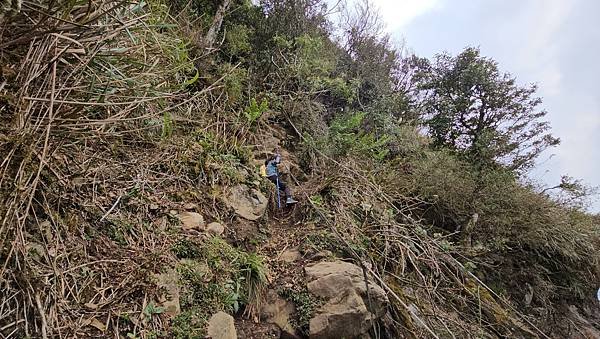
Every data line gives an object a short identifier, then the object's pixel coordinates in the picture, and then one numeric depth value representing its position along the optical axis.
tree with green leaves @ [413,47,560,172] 5.96
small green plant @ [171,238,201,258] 2.22
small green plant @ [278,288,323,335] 2.36
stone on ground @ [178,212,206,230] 2.48
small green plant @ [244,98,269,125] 4.09
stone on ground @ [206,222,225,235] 2.59
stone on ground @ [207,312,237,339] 1.92
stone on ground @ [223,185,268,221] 3.02
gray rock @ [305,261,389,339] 2.35
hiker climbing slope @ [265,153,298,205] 3.61
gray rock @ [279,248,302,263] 2.87
